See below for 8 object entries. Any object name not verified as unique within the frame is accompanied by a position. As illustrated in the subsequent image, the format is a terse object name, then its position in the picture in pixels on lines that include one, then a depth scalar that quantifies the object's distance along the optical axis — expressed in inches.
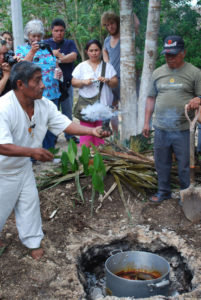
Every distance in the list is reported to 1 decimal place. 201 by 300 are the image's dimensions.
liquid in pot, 142.9
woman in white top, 204.7
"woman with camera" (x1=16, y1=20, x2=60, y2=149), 194.1
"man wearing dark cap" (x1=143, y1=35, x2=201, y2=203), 156.9
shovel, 161.0
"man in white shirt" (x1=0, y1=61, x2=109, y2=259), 119.1
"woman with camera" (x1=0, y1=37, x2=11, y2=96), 167.2
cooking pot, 120.8
